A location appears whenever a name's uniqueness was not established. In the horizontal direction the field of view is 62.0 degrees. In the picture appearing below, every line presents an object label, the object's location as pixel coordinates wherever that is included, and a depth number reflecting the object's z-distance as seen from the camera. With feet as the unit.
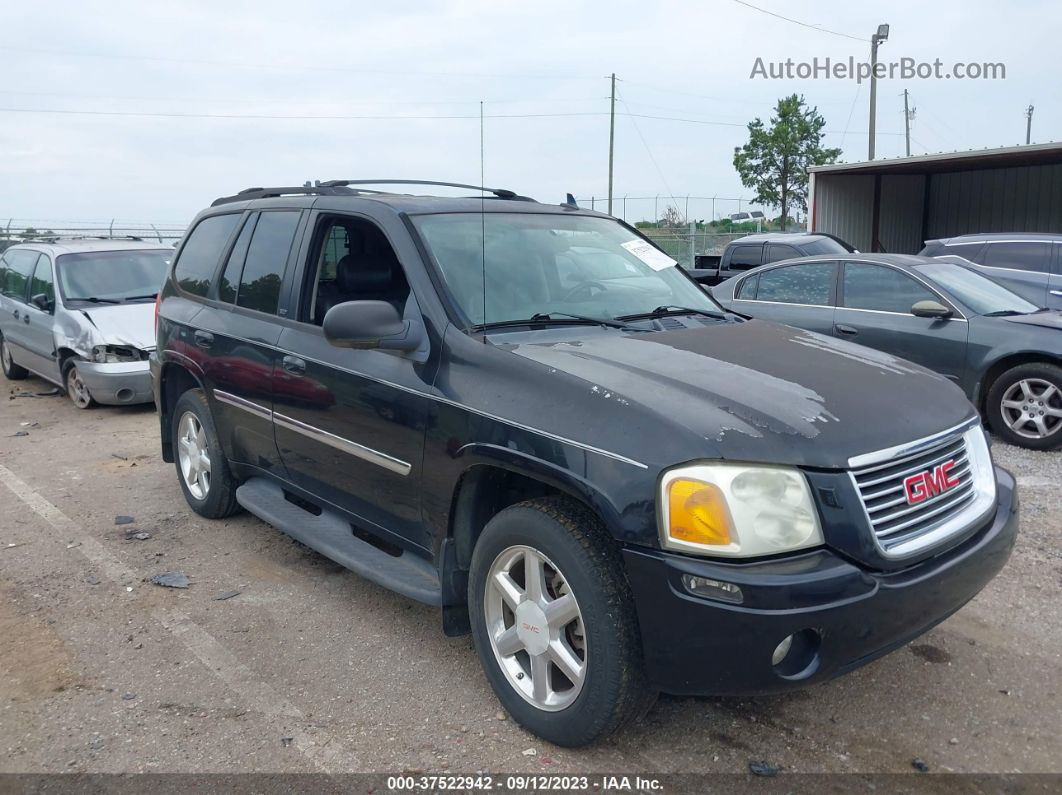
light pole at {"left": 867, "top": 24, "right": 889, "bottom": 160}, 91.67
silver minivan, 28.91
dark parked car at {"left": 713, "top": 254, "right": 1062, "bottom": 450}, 22.70
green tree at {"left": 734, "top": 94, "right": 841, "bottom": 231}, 118.93
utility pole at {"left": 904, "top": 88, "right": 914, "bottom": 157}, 193.35
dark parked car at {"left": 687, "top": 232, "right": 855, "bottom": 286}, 43.37
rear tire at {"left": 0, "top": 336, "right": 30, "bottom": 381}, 36.70
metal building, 71.26
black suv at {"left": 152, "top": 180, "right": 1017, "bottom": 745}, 8.47
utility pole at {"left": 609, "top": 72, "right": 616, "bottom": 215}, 128.16
